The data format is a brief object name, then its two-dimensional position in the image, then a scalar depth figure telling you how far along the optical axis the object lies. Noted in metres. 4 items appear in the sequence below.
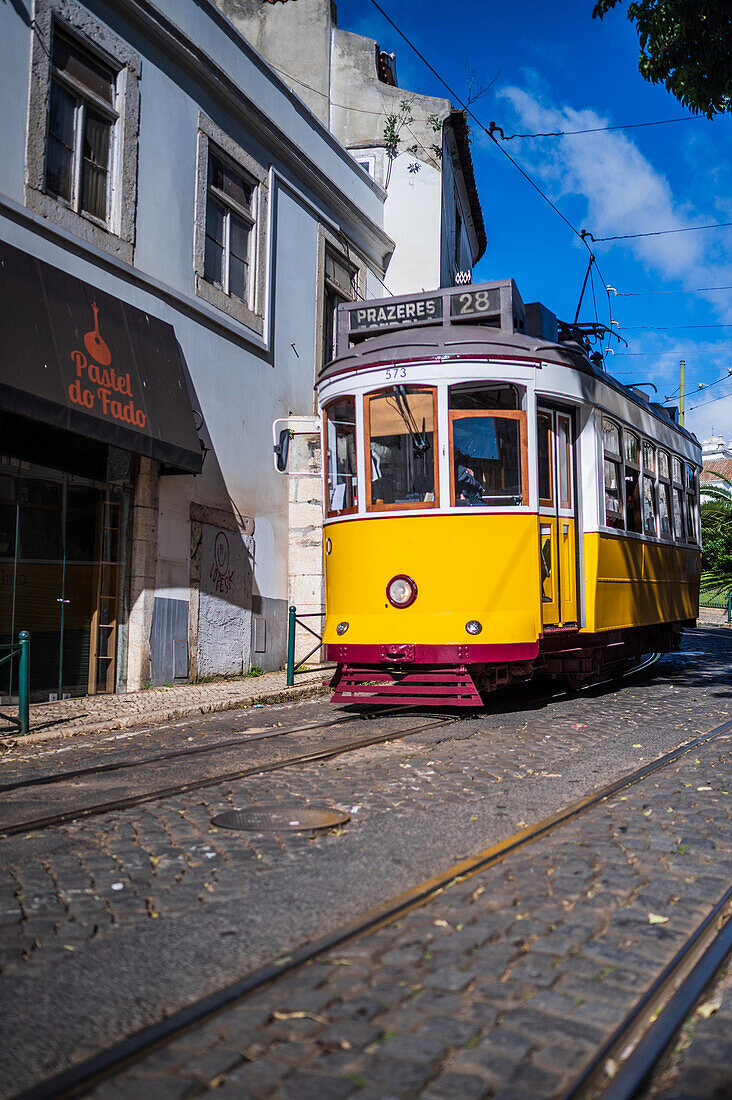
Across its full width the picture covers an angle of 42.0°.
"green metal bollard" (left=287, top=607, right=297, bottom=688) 12.74
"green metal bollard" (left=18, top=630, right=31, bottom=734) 8.48
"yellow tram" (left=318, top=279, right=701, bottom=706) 9.14
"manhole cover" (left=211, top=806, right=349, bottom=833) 5.11
